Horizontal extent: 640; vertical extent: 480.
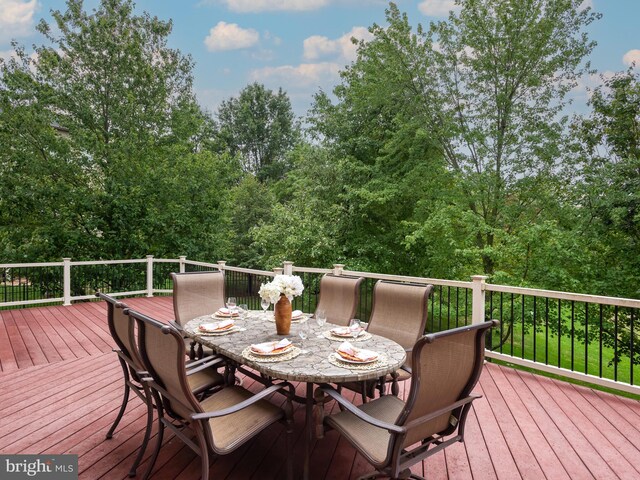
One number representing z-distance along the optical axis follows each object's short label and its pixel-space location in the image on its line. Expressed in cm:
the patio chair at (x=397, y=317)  275
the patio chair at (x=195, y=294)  354
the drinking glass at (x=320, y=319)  286
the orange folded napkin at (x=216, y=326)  273
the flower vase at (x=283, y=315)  270
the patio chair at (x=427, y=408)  163
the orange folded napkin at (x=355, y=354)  212
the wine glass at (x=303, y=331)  252
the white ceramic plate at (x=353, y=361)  209
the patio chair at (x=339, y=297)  343
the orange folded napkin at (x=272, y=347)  224
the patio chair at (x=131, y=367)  220
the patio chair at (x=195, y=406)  175
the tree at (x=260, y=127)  2189
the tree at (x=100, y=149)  946
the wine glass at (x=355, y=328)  266
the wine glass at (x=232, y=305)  325
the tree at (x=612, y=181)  625
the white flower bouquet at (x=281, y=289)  266
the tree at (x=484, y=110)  734
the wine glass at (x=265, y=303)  282
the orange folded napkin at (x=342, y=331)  267
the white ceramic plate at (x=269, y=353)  220
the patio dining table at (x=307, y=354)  199
